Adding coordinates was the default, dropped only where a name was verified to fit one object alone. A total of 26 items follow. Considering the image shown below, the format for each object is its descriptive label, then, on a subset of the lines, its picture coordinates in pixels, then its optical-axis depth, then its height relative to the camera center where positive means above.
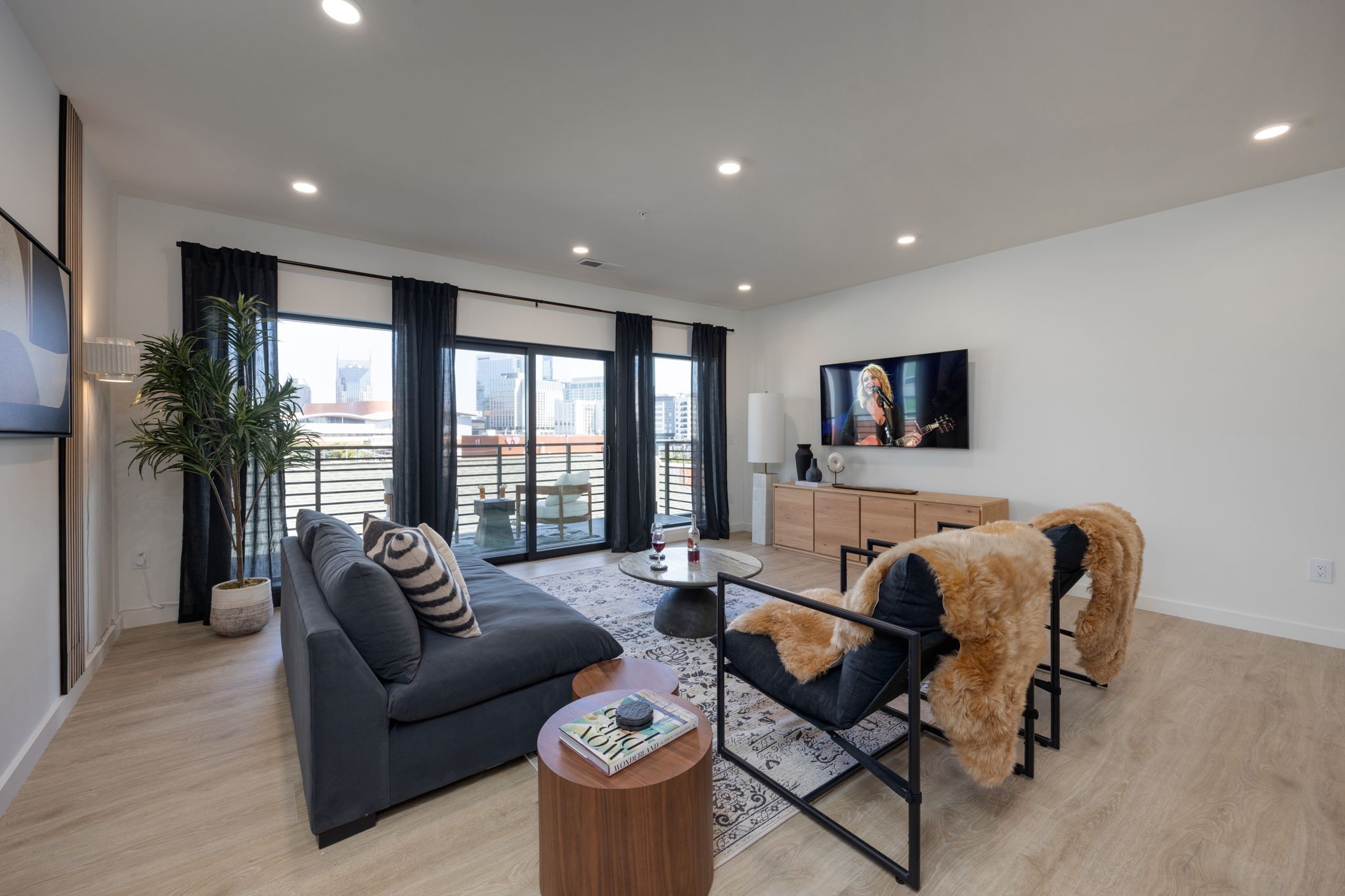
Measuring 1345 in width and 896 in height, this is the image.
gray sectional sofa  1.61 -0.77
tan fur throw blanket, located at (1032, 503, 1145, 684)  2.26 -0.54
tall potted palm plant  3.16 +0.22
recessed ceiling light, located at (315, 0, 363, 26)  1.88 +1.51
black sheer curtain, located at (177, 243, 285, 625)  3.53 -0.23
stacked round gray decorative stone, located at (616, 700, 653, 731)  1.46 -0.68
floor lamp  5.91 +0.14
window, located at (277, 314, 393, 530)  4.04 +0.37
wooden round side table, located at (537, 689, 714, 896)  1.26 -0.84
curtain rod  3.98 +1.38
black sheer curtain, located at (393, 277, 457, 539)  4.25 +0.41
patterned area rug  1.76 -1.12
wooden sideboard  4.34 -0.53
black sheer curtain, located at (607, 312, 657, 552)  5.47 +0.15
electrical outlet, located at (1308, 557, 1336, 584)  3.15 -0.70
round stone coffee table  3.20 -0.84
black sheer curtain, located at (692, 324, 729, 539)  6.09 +0.22
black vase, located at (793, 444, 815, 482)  5.64 -0.07
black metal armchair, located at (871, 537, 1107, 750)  2.10 -0.57
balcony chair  5.23 -0.42
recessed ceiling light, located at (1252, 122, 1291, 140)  2.64 +1.49
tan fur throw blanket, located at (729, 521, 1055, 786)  1.47 -0.49
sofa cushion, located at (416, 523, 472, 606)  2.57 -0.44
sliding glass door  4.83 +0.06
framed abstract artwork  1.80 +0.45
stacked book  1.34 -0.71
